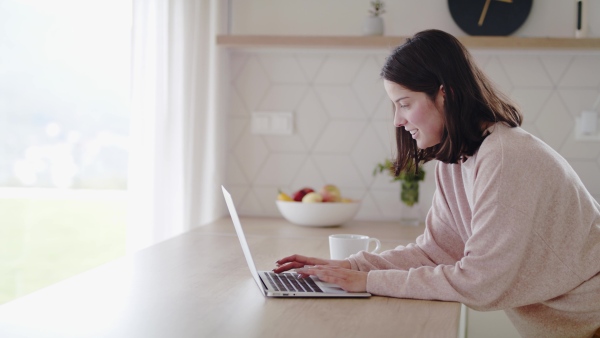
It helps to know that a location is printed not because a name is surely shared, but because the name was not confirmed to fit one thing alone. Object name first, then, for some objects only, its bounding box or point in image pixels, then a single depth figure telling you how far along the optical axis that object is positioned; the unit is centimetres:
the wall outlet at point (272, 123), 291
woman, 136
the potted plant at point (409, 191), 274
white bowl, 257
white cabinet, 202
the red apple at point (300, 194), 264
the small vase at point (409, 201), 274
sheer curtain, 263
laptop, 142
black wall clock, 273
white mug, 179
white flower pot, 272
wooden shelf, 257
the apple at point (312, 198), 259
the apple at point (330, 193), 262
